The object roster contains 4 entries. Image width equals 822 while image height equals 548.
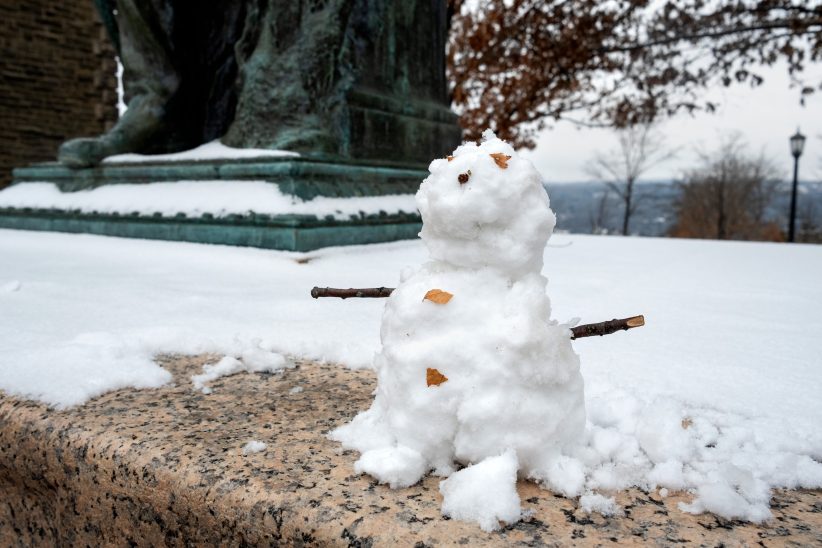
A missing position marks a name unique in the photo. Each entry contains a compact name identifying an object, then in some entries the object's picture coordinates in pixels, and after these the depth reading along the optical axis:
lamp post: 15.74
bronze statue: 3.48
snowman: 0.80
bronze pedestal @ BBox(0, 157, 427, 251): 3.04
